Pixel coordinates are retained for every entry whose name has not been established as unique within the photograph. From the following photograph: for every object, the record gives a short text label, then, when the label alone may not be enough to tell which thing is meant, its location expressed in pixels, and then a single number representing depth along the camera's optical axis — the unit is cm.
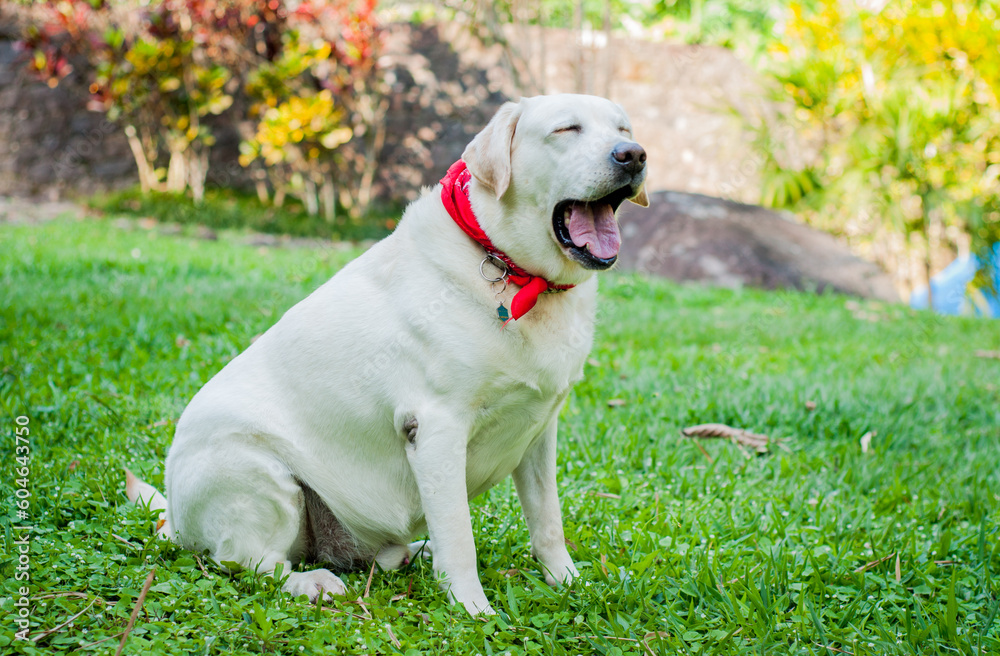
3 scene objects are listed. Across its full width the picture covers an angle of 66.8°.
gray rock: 805
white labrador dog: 200
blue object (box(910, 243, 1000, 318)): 900
